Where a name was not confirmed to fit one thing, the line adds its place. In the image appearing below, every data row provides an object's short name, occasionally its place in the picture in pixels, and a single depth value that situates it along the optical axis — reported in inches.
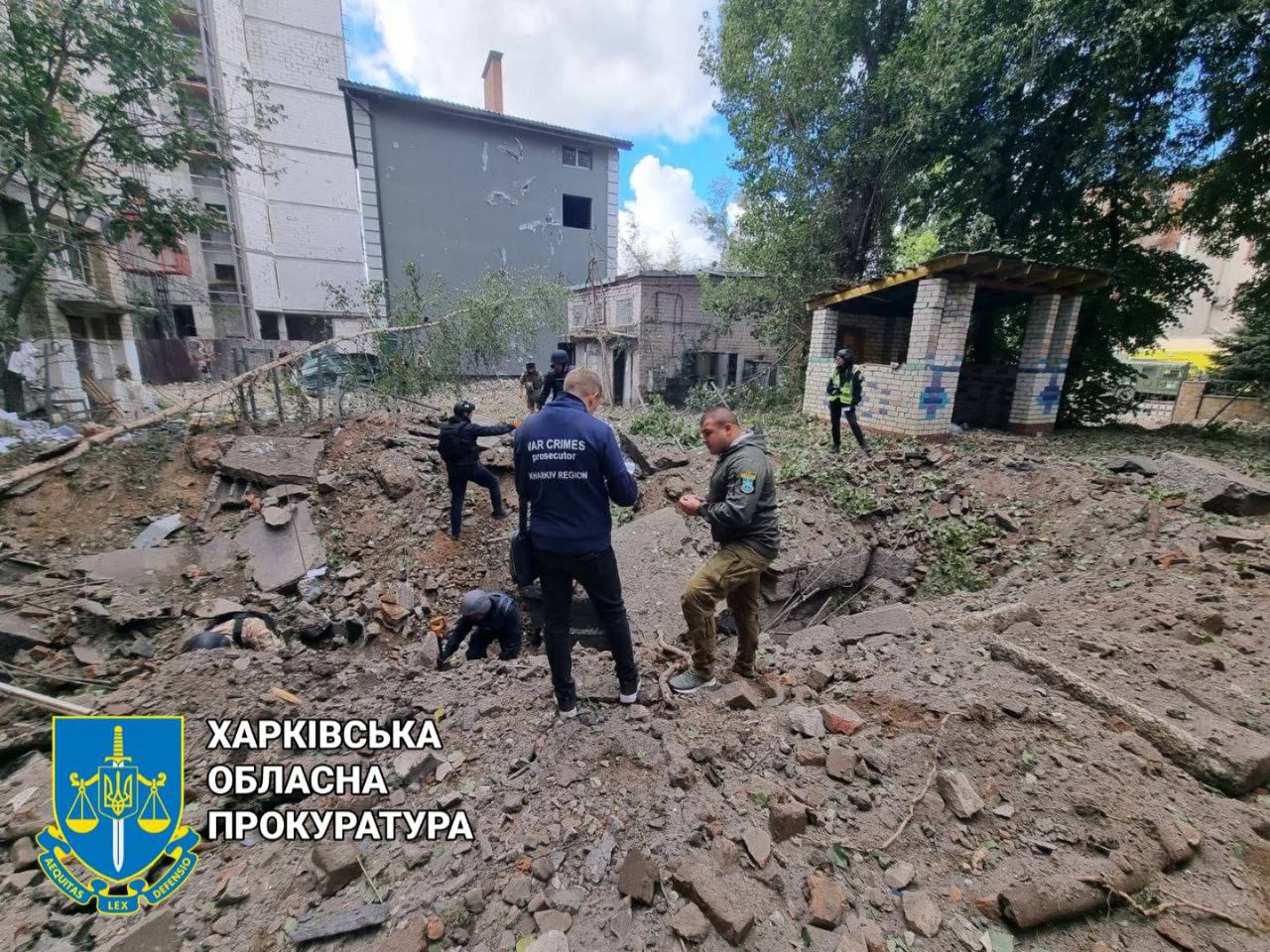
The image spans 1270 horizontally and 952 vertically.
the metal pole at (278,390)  306.3
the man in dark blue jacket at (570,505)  103.7
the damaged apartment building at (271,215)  786.2
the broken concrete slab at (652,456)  326.0
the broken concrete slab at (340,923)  68.8
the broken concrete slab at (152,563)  193.8
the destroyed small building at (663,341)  676.1
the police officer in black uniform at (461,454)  234.4
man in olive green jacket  120.0
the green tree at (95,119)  255.0
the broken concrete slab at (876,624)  155.1
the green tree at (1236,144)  323.6
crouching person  158.4
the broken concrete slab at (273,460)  255.6
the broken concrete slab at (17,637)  150.8
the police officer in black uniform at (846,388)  303.3
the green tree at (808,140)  452.4
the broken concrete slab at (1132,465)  236.0
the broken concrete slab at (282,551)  217.9
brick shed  343.3
